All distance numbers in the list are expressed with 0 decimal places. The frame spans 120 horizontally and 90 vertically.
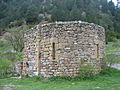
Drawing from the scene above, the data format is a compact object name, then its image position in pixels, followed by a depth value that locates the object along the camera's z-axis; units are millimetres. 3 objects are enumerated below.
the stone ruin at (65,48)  14781
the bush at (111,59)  19703
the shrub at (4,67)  20391
